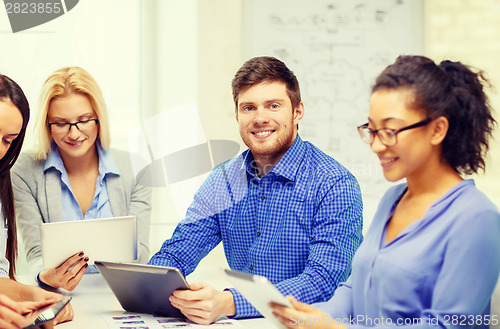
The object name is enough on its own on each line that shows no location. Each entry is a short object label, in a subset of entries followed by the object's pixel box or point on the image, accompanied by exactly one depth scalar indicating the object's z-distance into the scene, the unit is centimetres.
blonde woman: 216
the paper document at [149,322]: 144
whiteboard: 361
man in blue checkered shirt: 183
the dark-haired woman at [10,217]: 131
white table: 148
